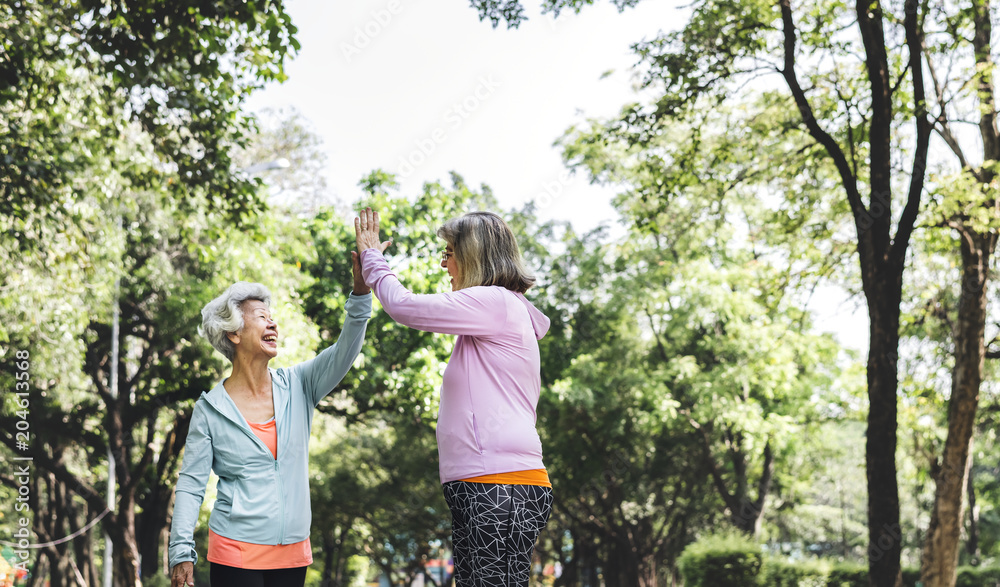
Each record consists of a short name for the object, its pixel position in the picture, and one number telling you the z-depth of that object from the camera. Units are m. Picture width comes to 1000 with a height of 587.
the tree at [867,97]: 7.85
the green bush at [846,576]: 20.55
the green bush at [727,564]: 15.95
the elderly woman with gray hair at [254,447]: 2.95
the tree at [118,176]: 7.34
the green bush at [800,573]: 19.89
